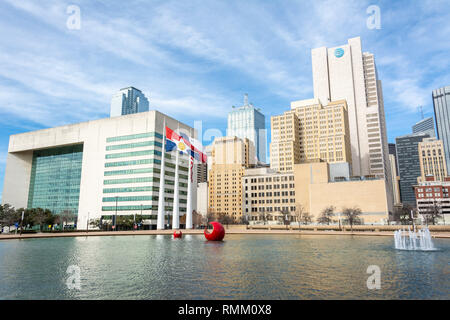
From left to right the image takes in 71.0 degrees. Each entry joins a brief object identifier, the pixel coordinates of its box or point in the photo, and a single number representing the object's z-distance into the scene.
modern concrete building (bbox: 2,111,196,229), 104.50
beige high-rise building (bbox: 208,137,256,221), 181.62
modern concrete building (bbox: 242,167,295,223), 150.38
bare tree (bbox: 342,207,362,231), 101.24
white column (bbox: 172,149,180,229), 82.81
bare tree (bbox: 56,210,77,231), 99.87
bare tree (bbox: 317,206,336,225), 110.94
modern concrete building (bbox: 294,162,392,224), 121.06
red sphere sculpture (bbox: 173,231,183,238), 49.13
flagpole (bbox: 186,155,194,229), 84.84
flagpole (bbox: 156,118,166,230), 82.81
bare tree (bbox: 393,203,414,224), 110.50
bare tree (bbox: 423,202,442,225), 99.82
